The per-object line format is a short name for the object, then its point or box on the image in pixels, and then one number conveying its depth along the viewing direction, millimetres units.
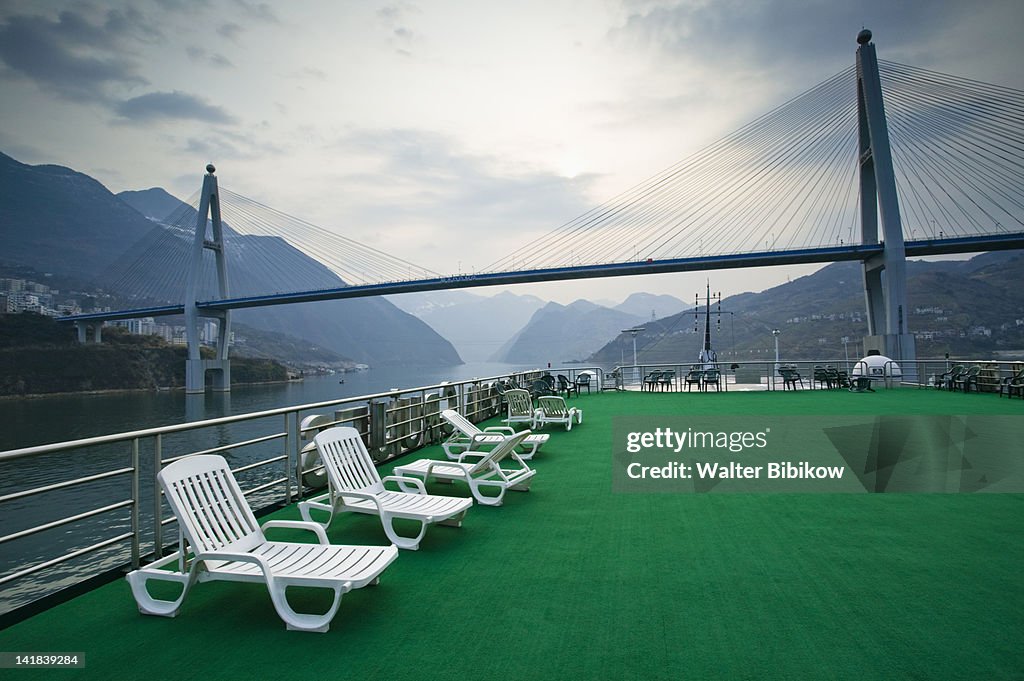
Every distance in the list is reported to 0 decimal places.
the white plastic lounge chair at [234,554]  2748
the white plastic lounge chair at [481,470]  5133
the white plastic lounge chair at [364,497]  3977
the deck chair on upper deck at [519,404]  10172
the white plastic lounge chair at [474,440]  6719
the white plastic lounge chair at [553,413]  9953
